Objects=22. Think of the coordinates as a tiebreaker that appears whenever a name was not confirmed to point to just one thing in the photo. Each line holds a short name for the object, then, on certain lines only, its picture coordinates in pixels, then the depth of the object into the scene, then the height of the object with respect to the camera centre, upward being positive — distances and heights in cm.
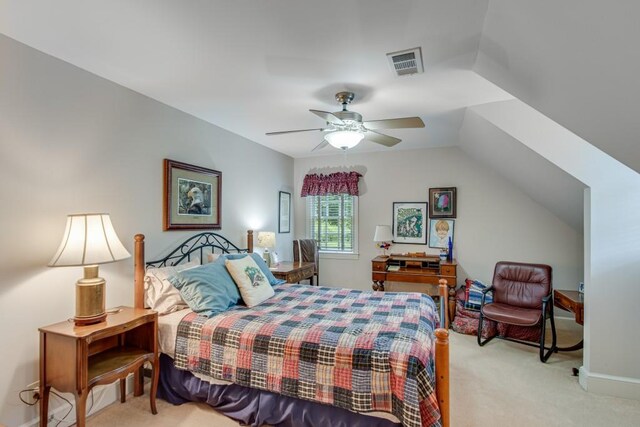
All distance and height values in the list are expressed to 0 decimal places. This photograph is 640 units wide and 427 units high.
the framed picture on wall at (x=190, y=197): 309 +16
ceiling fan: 256 +75
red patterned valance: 527 +50
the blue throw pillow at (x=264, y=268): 331 -58
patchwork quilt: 175 -87
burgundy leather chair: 336 -98
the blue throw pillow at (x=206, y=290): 250 -63
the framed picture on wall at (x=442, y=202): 473 +18
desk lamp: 479 -30
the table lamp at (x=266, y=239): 421 -35
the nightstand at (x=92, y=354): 187 -97
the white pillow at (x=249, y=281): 279 -62
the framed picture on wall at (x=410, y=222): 492 -13
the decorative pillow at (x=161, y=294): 261 -67
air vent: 212 +106
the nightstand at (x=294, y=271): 404 -76
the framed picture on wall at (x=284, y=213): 516 +0
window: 538 -14
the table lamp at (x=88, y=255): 203 -28
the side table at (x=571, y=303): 310 -93
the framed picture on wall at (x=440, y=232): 477 -26
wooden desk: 425 -80
